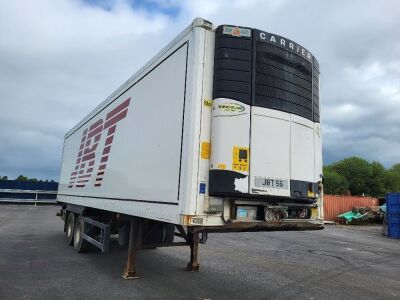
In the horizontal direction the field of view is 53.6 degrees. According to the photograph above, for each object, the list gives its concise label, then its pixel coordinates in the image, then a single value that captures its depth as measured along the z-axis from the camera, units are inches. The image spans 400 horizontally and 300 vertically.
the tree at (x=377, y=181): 3250.5
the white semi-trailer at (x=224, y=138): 218.2
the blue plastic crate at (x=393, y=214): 842.2
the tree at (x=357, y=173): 3245.6
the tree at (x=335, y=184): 3026.6
